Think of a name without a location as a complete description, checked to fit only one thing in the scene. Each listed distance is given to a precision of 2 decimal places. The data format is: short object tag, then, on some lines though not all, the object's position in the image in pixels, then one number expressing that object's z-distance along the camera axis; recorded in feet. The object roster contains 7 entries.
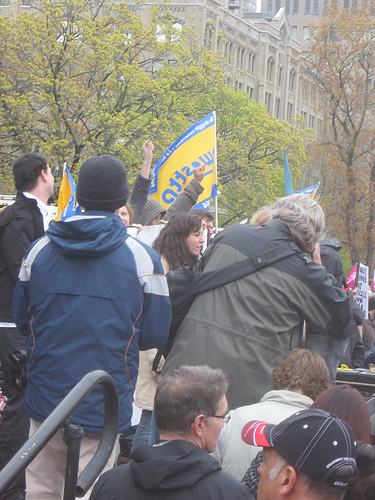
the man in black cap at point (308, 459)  14.97
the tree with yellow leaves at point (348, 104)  242.37
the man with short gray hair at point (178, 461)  16.46
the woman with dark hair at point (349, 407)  20.93
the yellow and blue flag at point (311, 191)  73.78
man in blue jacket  20.99
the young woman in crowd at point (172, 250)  32.40
